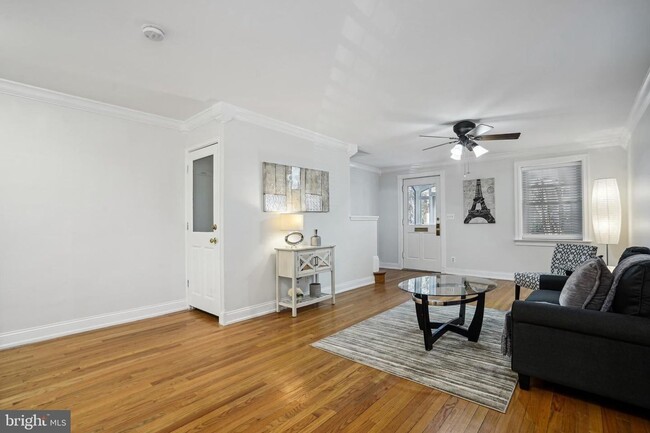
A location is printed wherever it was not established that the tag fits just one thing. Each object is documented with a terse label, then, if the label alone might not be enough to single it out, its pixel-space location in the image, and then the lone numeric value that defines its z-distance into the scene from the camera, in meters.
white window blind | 5.39
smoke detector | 2.13
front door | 6.88
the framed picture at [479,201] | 6.18
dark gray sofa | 1.74
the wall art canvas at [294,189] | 4.02
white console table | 3.83
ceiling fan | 4.02
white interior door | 3.71
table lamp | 4.17
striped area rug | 2.14
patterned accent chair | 3.86
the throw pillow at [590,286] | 1.96
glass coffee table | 2.73
